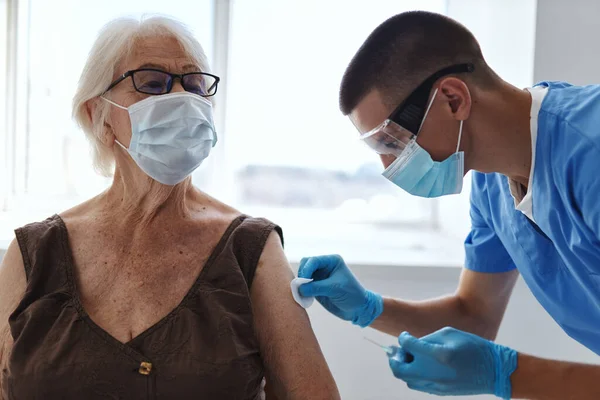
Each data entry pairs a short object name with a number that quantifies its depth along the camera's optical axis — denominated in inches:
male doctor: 50.2
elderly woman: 52.7
